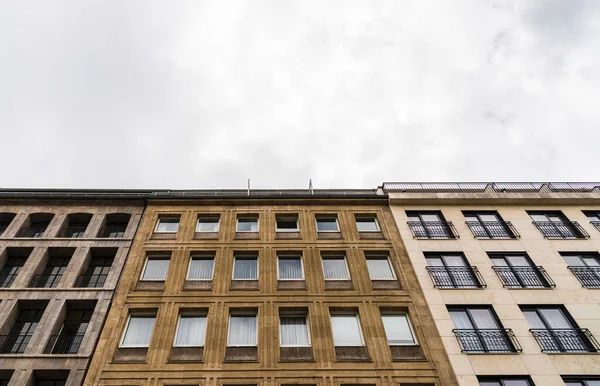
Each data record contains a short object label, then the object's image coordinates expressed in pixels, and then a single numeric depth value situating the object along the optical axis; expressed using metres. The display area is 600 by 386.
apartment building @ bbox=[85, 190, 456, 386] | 15.52
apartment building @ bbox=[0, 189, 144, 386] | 15.86
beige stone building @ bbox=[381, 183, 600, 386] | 15.55
